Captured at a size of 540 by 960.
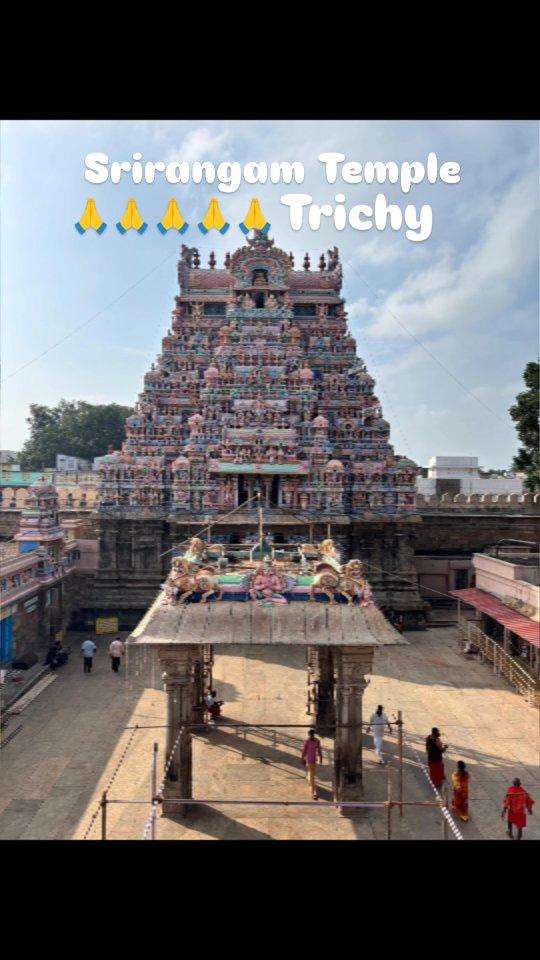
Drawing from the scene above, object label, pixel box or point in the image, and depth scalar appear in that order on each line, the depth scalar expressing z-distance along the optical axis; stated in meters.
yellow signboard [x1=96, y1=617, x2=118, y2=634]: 23.83
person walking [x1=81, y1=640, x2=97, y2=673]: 18.77
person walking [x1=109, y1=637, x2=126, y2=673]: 18.86
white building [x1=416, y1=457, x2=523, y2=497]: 42.41
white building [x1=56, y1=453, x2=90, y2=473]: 56.84
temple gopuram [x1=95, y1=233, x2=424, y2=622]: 25.33
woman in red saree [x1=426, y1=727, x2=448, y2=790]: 11.71
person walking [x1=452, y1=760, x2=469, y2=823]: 10.39
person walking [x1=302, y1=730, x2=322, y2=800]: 11.39
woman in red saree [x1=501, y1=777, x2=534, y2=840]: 9.70
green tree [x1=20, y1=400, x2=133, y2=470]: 65.94
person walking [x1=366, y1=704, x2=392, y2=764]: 12.71
